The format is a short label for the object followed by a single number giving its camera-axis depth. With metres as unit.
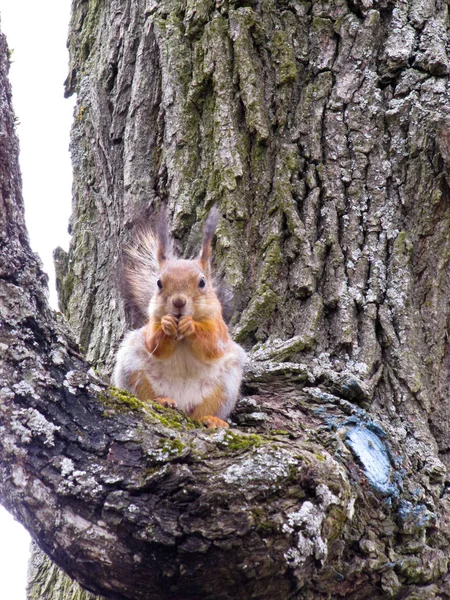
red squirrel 9.11
